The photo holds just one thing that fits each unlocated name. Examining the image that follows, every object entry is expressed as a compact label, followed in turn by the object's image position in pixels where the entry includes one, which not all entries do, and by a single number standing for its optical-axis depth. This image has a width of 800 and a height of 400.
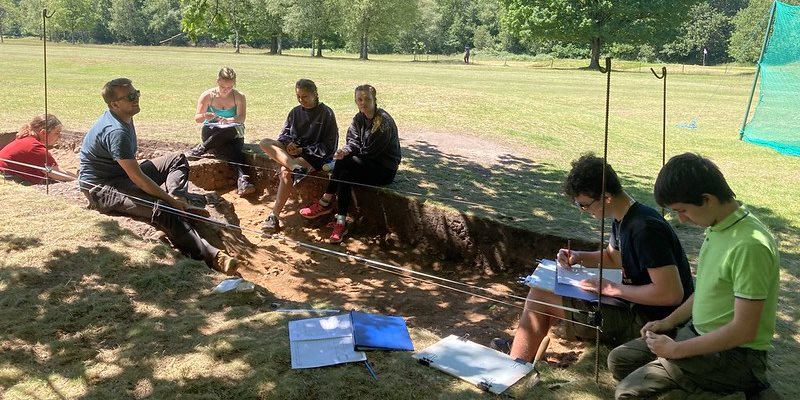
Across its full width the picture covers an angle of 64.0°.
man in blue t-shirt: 5.84
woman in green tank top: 8.66
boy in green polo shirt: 2.70
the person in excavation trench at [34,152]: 7.48
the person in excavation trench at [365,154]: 7.48
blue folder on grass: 3.80
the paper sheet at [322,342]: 3.62
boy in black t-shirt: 3.46
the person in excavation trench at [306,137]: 7.88
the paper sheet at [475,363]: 3.48
